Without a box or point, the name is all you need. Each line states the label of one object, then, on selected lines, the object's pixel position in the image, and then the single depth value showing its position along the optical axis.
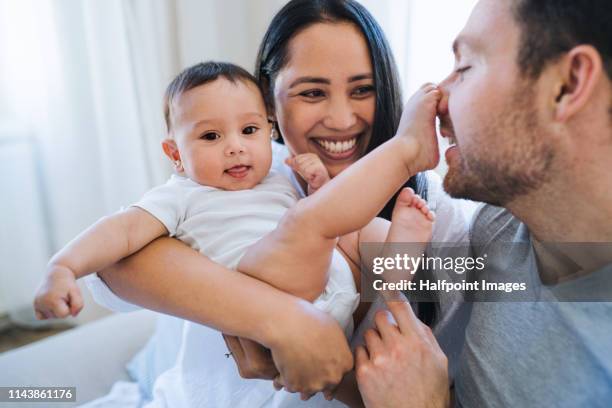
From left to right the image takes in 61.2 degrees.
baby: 0.90
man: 0.78
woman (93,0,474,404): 0.92
